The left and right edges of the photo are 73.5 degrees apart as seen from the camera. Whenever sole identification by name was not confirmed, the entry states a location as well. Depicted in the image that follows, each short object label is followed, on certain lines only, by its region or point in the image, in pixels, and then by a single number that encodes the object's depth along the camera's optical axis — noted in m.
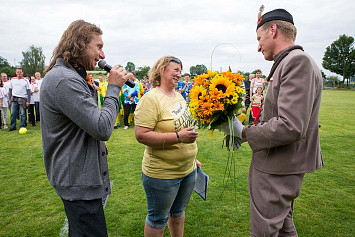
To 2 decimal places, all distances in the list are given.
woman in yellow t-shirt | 2.47
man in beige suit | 1.76
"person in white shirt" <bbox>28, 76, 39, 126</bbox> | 11.57
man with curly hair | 1.63
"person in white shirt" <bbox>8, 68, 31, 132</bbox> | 10.50
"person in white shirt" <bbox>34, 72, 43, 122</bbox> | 11.95
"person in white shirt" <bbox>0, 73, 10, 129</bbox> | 11.03
